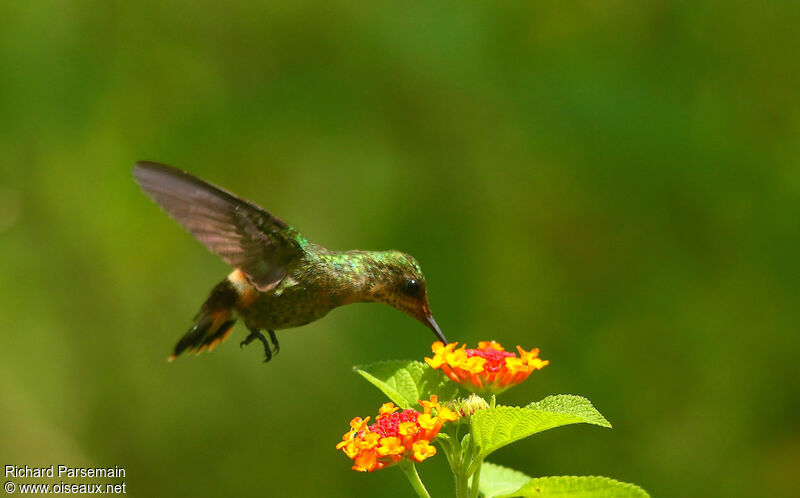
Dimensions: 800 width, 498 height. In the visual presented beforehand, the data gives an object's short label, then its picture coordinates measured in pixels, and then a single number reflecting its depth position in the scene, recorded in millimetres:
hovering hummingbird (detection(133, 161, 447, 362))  2257
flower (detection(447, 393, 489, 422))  2202
